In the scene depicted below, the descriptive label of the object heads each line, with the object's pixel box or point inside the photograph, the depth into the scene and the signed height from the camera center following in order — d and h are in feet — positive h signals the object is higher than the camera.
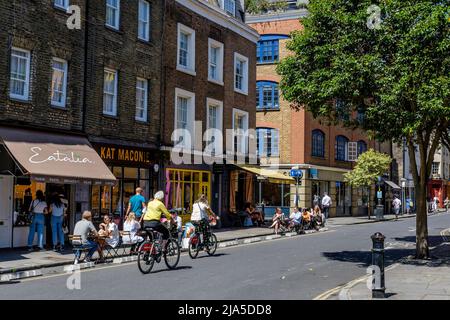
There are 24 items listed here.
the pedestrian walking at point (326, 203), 118.83 -0.62
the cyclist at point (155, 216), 42.57 -1.34
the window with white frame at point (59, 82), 59.72 +11.81
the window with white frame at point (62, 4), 59.82 +20.04
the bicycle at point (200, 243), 50.89 -4.00
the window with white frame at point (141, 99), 73.35 +12.55
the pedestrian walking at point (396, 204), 143.13 -0.77
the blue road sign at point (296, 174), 93.25 +4.10
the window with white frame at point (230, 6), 97.09 +32.56
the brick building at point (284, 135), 129.08 +14.72
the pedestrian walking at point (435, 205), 195.62 -1.20
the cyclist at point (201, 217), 52.42 -1.71
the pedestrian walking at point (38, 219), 53.62 -2.13
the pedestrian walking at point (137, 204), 58.75 -0.69
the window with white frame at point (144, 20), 74.23 +22.77
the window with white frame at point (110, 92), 67.46 +12.19
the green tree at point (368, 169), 133.80 +7.29
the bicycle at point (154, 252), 41.09 -3.97
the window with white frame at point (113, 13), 68.03 +21.75
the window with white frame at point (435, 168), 230.68 +13.36
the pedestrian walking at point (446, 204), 211.12 -0.87
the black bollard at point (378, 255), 31.81 -3.08
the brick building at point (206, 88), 79.87 +16.83
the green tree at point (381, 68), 42.83 +10.33
